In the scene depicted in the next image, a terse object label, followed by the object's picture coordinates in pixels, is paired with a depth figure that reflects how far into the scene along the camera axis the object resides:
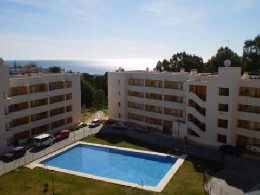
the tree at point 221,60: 62.83
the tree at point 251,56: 61.41
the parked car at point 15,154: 32.52
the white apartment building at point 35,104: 34.29
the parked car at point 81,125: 46.57
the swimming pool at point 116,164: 29.29
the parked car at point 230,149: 34.08
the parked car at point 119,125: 45.56
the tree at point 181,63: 72.94
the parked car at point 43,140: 36.64
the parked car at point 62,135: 39.80
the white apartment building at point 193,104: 35.02
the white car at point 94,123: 46.11
